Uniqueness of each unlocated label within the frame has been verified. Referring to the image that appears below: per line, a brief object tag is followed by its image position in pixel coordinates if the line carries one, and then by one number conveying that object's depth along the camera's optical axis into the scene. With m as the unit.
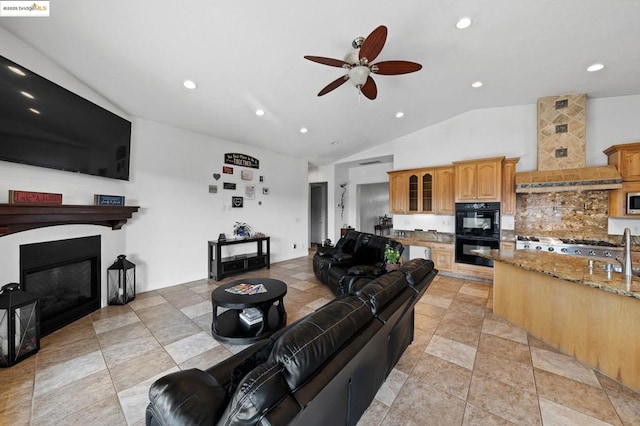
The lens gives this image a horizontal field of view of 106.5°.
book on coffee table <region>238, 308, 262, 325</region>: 2.68
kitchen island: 1.95
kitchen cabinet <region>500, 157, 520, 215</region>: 4.52
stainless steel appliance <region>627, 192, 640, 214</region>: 3.62
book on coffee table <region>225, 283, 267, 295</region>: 2.68
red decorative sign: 2.27
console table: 4.67
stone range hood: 3.71
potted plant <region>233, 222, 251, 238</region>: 5.28
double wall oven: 4.52
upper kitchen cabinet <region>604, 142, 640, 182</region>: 3.61
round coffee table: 2.46
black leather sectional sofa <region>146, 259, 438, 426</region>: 0.82
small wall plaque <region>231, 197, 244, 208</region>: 5.30
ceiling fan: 2.06
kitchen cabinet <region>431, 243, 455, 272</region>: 5.01
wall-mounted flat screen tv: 2.21
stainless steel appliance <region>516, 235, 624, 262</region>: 3.62
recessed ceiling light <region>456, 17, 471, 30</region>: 2.40
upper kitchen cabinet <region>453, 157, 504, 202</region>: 4.45
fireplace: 2.58
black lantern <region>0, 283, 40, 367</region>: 2.09
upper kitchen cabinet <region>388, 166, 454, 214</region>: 5.16
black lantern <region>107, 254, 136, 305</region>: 3.46
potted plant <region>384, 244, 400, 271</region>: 3.10
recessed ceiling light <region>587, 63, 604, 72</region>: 3.26
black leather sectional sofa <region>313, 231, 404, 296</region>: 3.63
